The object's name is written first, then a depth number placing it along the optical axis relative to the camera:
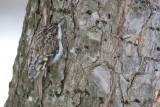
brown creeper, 4.34
